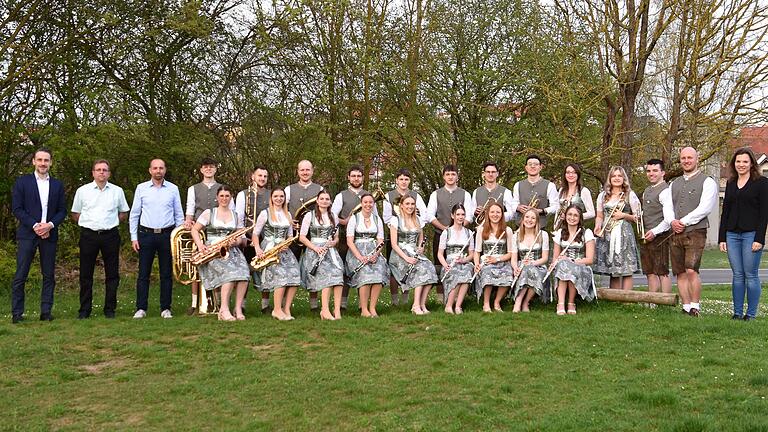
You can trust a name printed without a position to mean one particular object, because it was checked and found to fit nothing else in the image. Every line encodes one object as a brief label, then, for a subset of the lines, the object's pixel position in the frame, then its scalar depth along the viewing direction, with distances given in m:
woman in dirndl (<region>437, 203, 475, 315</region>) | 8.66
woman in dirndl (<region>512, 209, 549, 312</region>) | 8.55
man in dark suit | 7.93
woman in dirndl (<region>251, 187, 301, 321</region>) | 8.17
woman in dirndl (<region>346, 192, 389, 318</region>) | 8.40
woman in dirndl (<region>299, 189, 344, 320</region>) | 8.24
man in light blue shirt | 8.36
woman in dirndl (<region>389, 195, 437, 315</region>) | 8.57
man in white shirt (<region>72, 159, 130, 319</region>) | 8.23
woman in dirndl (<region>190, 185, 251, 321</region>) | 8.05
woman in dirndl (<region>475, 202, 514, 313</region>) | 8.63
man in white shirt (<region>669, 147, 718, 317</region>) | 8.01
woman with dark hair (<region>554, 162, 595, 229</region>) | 8.93
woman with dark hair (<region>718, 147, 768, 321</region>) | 7.57
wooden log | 8.23
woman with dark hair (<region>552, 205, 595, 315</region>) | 8.41
